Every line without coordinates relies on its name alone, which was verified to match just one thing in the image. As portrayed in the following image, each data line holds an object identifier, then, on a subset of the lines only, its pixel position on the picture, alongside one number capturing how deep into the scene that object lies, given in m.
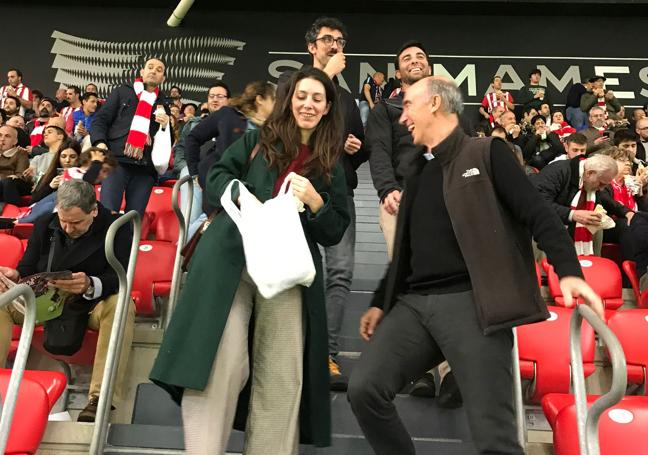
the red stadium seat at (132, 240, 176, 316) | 3.87
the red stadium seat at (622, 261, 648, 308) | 4.14
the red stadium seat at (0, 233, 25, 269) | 3.98
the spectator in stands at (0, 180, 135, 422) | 3.13
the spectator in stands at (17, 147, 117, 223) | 4.59
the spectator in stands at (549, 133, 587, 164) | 5.57
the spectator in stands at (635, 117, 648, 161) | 8.15
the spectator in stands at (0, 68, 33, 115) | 10.32
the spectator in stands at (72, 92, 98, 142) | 8.58
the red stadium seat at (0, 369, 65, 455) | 2.46
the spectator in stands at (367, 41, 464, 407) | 3.25
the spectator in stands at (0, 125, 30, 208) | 6.16
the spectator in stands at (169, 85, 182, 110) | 10.76
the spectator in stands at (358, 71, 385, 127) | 10.88
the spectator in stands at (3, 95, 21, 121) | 9.59
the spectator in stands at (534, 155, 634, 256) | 4.79
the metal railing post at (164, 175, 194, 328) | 3.52
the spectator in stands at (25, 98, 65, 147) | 8.63
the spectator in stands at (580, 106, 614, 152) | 8.66
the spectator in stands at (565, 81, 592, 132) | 10.87
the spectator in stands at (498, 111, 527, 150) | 8.66
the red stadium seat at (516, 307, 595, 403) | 3.10
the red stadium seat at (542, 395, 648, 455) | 2.41
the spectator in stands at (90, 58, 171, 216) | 4.55
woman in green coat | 2.21
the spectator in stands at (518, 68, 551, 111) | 11.13
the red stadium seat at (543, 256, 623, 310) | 4.14
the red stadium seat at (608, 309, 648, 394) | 3.17
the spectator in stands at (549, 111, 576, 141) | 9.59
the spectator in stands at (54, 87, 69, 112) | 10.89
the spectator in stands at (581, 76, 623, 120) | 10.73
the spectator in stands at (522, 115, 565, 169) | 8.34
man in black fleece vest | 2.08
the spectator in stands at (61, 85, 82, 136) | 9.63
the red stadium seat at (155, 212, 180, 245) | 5.11
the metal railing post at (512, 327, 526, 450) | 2.63
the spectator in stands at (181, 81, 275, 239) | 3.71
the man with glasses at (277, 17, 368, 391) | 3.22
